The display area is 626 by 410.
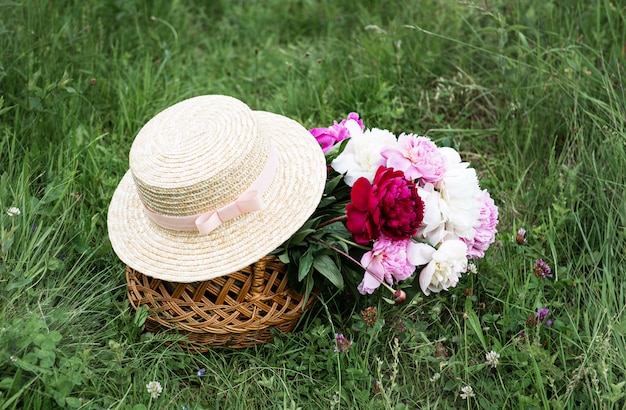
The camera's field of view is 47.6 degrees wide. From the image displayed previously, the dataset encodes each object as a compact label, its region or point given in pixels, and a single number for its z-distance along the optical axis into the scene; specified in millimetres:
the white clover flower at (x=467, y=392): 2145
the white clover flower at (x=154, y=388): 2162
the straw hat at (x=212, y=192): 2188
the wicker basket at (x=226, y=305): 2275
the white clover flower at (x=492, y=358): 2223
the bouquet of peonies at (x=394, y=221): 2160
